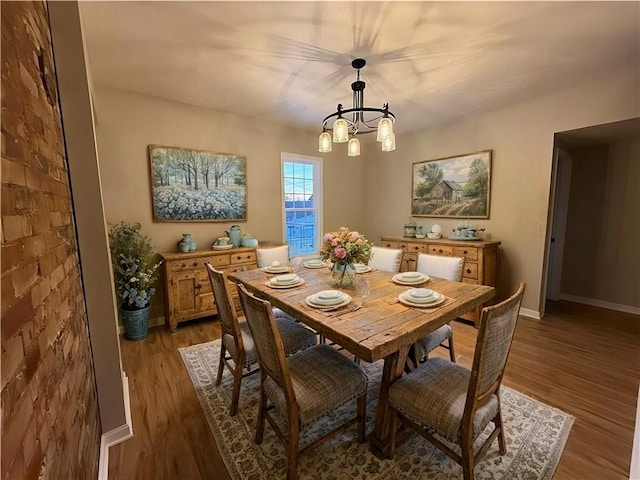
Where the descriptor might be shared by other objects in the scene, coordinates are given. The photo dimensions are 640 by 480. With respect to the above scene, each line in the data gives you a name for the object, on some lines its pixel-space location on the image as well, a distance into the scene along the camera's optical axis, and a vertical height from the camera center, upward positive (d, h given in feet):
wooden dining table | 4.30 -1.92
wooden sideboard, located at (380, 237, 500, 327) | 10.82 -1.84
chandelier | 6.75 +1.96
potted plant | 9.36 -2.22
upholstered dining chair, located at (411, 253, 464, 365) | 6.23 -1.88
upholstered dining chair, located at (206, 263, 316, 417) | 5.87 -2.95
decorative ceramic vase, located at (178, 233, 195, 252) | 10.96 -1.26
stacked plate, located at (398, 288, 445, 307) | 5.50 -1.78
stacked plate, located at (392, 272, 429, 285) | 7.01 -1.76
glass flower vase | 6.84 -1.57
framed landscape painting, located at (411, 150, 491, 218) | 12.14 +0.99
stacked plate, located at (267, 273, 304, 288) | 6.84 -1.77
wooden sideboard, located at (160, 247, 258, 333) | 10.20 -2.64
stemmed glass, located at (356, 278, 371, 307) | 6.04 -1.88
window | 14.38 +0.39
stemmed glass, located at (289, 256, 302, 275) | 8.45 -1.82
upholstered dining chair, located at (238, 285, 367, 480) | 4.45 -2.99
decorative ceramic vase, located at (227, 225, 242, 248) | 12.12 -1.06
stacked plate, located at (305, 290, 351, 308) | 5.49 -1.80
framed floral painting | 10.72 +1.04
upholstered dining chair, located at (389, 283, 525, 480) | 4.05 -2.99
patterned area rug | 4.86 -4.50
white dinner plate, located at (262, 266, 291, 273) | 8.25 -1.75
